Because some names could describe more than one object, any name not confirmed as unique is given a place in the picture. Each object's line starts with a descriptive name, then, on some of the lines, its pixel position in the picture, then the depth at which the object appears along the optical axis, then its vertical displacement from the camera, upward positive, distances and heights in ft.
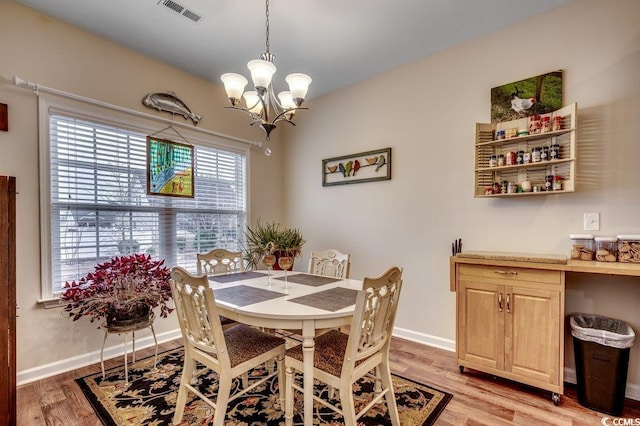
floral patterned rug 6.04 -4.19
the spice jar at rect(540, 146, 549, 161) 7.39 +1.39
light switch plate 7.16 -0.25
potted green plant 7.93 -1.00
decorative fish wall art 9.84 +3.52
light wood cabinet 6.61 -2.63
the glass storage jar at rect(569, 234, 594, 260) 7.02 -0.85
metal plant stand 7.39 -2.94
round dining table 5.08 -1.78
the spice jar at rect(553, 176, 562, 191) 7.29 +0.66
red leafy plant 7.23 -1.99
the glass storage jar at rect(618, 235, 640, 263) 6.44 -0.80
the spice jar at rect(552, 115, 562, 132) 7.18 +2.07
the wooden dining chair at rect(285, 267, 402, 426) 4.86 -2.63
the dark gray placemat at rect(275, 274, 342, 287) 7.52 -1.82
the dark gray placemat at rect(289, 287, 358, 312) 5.55 -1.76
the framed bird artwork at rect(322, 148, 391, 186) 10.94 +1.63
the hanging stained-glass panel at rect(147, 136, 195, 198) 9.93 +1.41
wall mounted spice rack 7.11 +1.41
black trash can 6.16 -3.20
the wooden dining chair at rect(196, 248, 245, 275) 9.02 -1.62
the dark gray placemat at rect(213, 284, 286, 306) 5.86 -1.78
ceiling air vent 7.47 +5.08
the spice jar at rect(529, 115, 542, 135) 7.47 +2.13
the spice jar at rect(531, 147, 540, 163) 7.49 +1.36
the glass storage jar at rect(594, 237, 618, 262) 6.70 -0.85
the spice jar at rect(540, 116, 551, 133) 7.36 +2.10
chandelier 6.38 +2.65
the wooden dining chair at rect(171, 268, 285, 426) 5.14 -2.66
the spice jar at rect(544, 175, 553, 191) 7.41 +0.67
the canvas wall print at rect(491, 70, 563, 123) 7.69 +3.01
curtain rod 7.47 +3.03
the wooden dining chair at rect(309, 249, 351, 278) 8.73 -1.63
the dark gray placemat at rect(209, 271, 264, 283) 7.86 -1.84
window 8.12 +0.12
